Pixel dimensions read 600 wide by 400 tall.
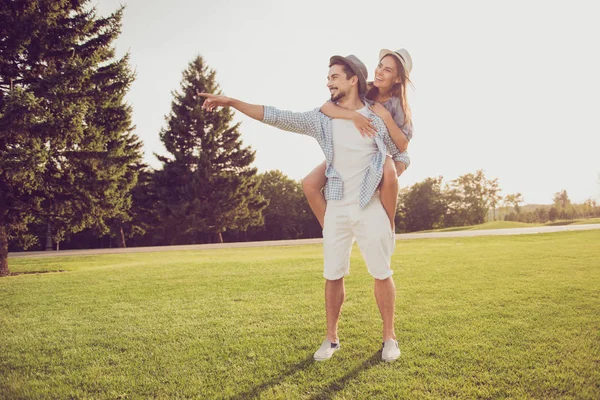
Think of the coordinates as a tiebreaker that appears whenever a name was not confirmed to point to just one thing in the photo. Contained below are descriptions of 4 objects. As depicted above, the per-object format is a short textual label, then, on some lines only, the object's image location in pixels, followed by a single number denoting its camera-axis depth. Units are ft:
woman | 9.48
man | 9.53
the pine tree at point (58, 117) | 33.50
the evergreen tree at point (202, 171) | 91.97
